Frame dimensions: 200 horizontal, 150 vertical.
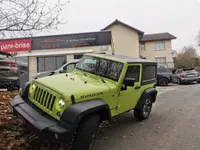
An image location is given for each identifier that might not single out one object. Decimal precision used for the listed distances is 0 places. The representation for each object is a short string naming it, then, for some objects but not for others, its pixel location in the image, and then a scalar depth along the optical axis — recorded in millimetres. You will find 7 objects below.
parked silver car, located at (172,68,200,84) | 13838
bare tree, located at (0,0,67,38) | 3715
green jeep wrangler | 2340
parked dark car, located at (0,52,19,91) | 7092
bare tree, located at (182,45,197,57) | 44676
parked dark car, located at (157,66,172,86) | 13218
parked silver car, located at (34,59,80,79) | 8109
